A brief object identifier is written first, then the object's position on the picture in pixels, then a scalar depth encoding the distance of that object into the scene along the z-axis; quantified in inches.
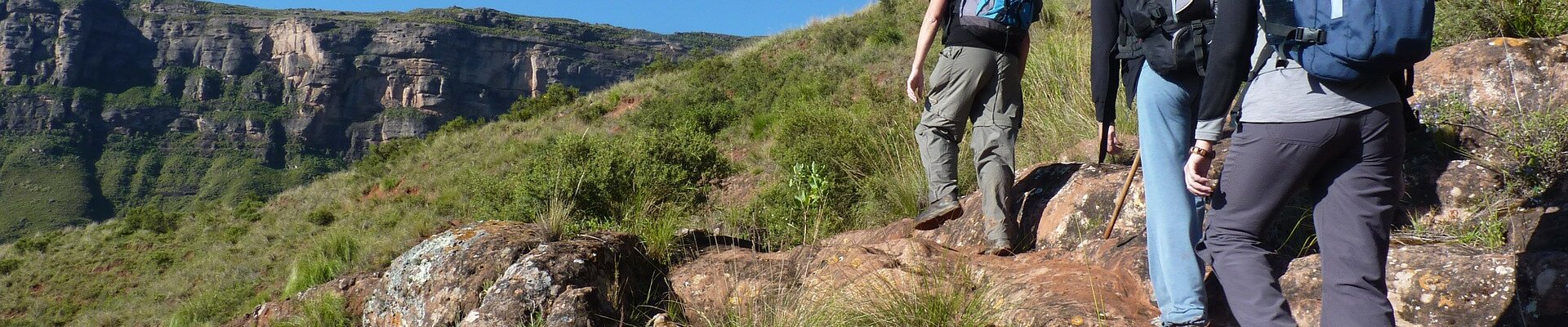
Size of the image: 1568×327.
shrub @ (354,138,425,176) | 904.9
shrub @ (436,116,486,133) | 1009.5
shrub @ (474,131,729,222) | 245.9
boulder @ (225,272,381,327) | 158.2
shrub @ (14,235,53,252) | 1124.5
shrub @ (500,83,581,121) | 949.8
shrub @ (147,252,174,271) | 887.7
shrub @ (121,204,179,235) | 1057.5
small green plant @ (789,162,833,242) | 185.9
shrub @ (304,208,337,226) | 788.0
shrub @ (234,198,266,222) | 951.0
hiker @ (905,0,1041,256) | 142.6
